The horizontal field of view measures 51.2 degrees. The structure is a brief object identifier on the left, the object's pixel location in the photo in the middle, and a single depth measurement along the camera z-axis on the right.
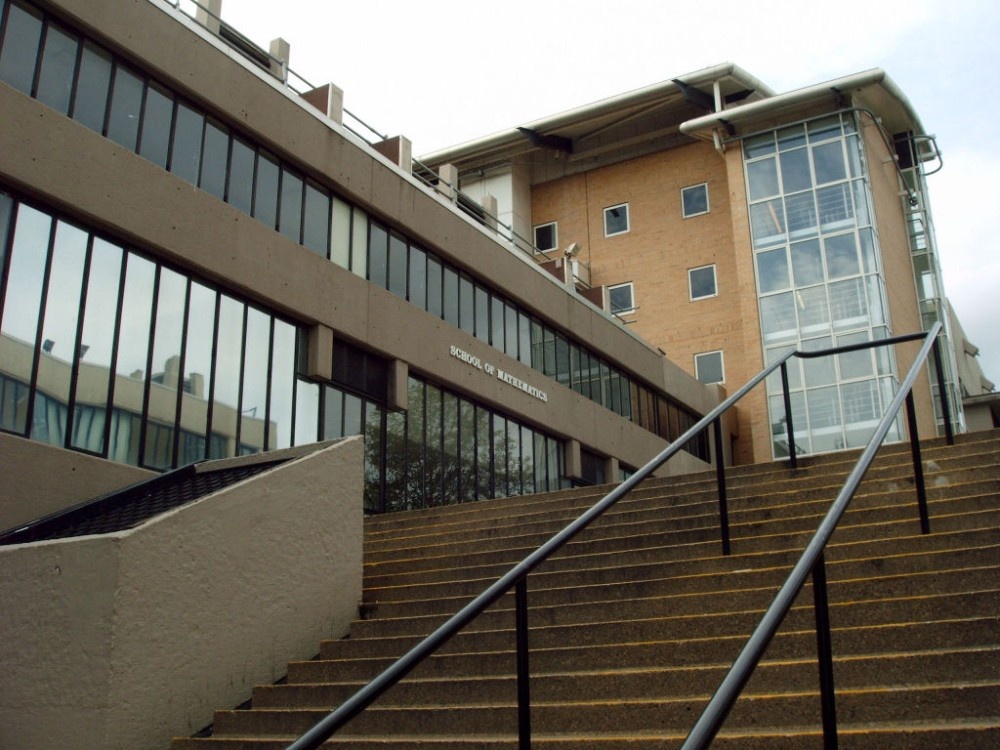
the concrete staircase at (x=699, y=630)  4.83
